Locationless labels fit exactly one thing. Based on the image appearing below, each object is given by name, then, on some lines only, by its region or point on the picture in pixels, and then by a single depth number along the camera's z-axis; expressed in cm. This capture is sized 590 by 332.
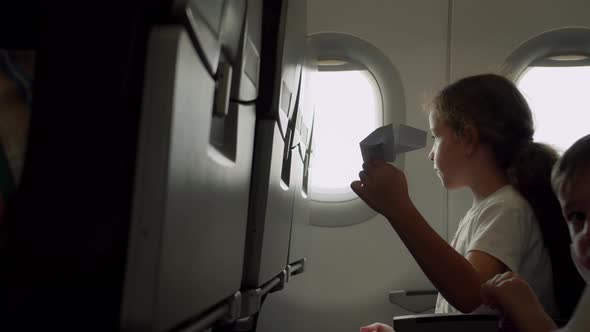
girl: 139
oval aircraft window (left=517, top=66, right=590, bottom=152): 240
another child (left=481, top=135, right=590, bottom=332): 81
